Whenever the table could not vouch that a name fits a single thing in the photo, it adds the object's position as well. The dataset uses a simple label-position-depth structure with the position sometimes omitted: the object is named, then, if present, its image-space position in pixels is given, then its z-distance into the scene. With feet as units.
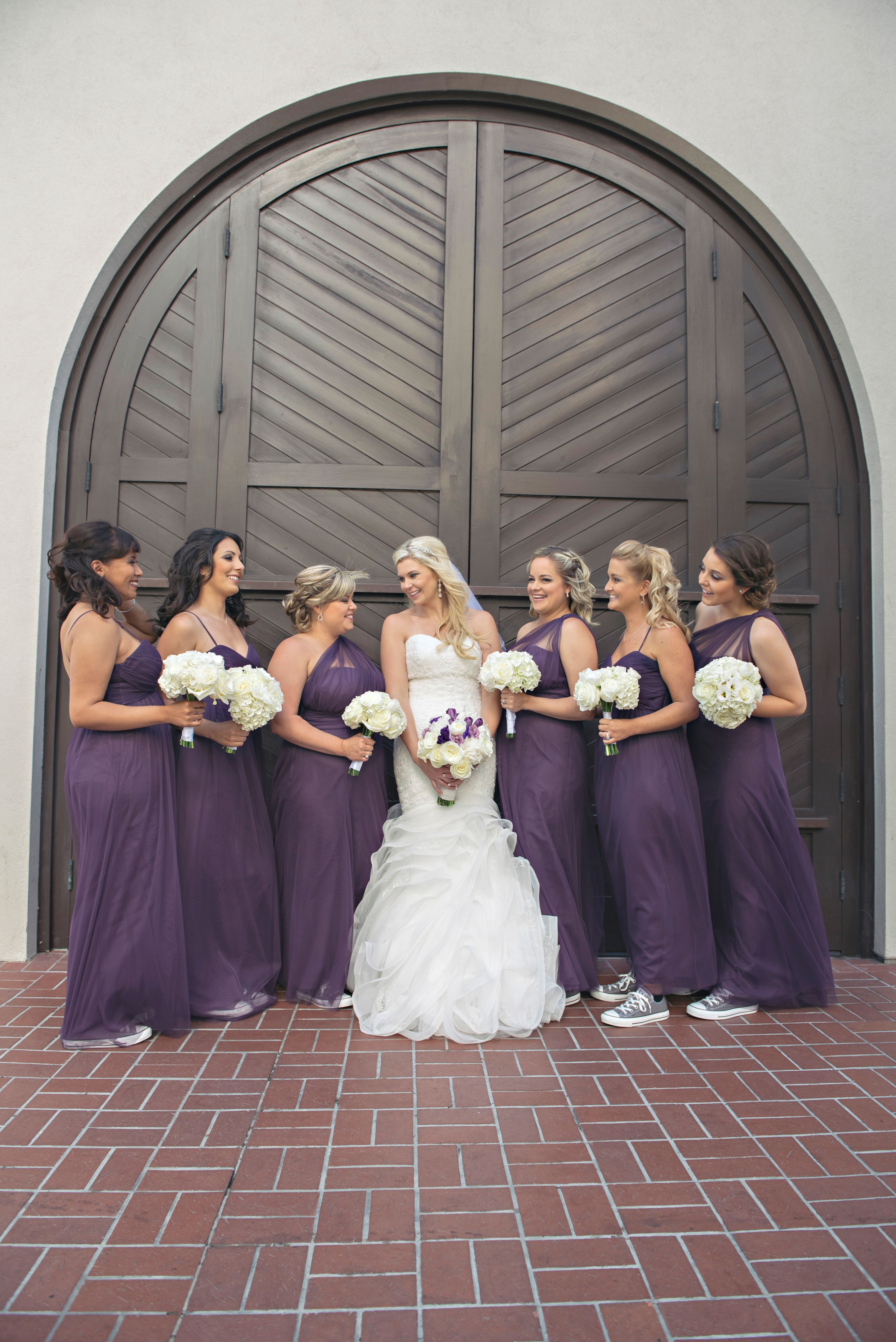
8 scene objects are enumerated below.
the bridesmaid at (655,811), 14.57
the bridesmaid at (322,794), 14.75
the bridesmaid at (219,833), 14.17
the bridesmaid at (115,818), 13.01
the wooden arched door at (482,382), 18.38
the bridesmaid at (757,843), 14.73
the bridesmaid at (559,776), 15.08
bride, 13.35
